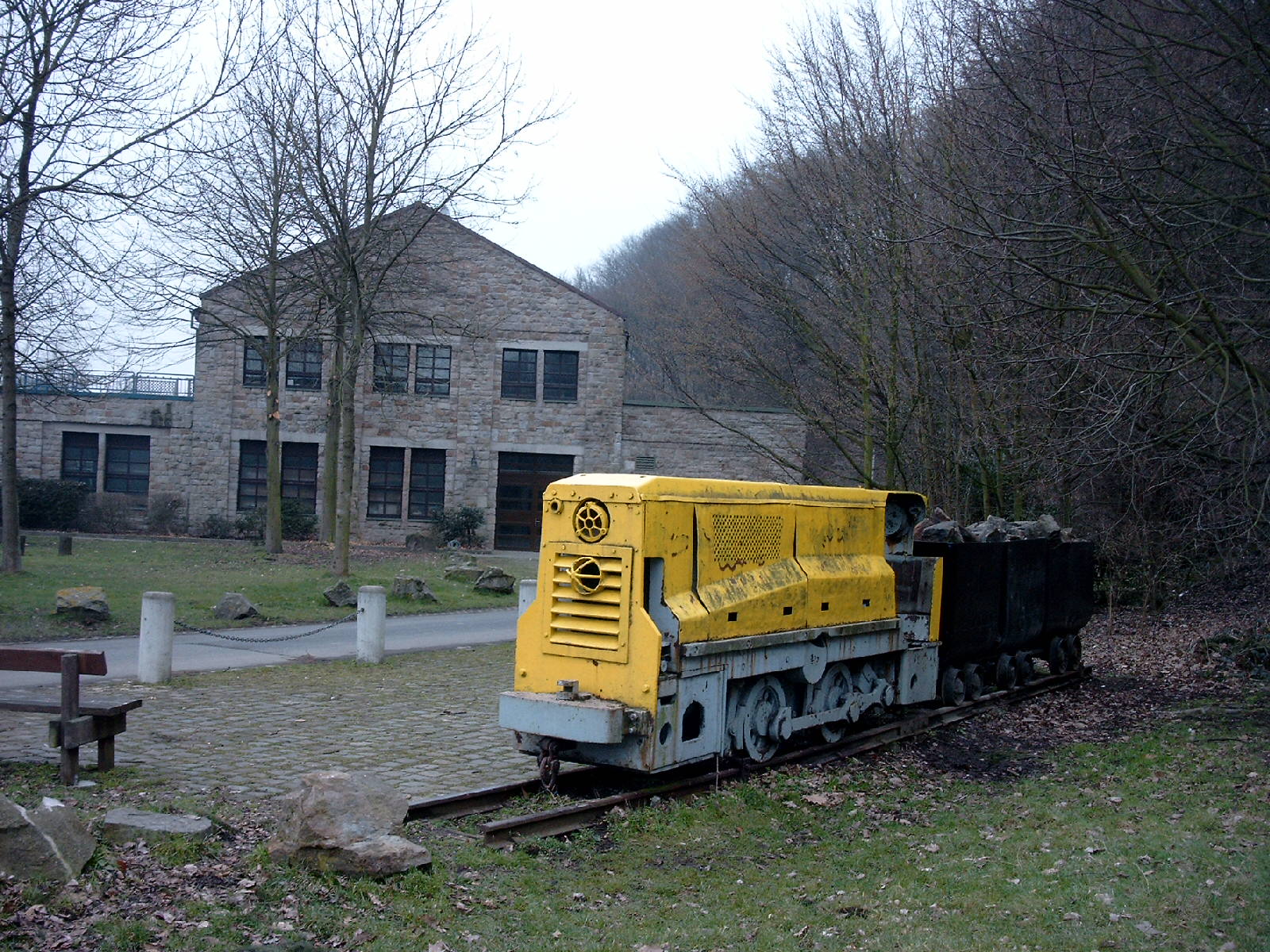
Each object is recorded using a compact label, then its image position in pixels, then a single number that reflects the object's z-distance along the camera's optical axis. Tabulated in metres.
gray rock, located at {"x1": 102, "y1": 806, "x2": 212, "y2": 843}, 6.38
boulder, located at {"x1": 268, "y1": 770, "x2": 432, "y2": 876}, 6.28
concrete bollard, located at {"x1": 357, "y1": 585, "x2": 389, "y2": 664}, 14.94
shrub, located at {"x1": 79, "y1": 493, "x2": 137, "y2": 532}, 35.94
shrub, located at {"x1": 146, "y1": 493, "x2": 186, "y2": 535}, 36.41
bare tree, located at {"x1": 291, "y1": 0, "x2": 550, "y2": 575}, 21.91
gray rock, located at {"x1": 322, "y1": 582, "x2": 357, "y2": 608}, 20.03
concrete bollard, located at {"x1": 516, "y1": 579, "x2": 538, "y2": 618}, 14.79
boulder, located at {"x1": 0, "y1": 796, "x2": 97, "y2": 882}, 5.48
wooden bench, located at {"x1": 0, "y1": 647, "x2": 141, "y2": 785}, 8.17
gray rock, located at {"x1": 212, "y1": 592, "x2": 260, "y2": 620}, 17.80
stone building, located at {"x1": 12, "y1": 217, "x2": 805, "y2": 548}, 37.06
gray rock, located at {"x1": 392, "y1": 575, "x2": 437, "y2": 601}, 22.19
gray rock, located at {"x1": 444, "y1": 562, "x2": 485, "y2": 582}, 25.81
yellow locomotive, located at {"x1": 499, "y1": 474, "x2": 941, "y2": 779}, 8.59
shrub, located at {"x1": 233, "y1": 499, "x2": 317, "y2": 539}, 35.25
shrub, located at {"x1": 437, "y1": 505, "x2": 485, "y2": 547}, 36.44
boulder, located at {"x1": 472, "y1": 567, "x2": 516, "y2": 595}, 24.84
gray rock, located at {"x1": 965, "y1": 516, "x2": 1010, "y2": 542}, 15.23
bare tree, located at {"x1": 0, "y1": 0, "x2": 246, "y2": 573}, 13.73
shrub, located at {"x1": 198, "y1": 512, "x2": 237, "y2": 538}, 36.25
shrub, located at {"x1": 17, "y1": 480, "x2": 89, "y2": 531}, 35.03
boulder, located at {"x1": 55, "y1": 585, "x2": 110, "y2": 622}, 16.05
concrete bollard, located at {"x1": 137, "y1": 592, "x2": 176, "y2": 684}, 12.52
